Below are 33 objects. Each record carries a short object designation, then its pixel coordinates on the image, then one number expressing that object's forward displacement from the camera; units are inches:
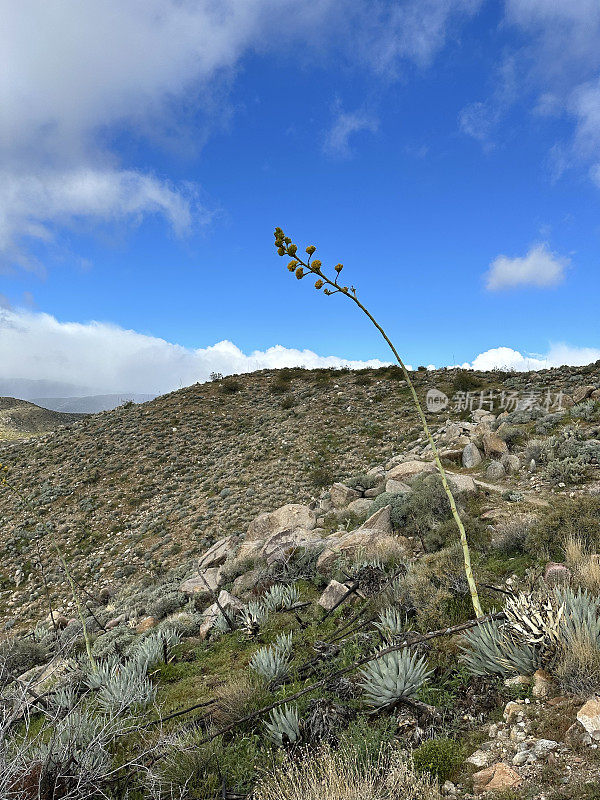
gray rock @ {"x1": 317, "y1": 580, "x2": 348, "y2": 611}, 238.4
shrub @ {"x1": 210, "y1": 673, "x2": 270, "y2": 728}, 154.0
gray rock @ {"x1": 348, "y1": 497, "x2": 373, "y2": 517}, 412.1
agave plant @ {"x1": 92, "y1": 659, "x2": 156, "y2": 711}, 173.8
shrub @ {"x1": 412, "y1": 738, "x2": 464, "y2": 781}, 104.1
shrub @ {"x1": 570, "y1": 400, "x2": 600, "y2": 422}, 439.5
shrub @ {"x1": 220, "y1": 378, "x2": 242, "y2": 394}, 1321.4
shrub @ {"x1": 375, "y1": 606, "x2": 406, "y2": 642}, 166.9
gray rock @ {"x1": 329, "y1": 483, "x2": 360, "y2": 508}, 472.4
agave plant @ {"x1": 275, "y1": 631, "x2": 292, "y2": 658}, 191.1
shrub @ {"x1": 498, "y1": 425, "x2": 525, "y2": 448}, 449.7
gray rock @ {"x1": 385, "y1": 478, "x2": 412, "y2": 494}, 386.5
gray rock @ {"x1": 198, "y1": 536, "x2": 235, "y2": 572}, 450.9
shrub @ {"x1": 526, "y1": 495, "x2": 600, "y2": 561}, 202.2
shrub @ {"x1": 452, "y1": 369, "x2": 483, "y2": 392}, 1014.4
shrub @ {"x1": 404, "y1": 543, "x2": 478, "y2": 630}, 173.6
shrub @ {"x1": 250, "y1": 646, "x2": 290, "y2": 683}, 174.1
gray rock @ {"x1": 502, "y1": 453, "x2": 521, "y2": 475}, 380.5
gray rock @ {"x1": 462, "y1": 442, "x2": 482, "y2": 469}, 441.4
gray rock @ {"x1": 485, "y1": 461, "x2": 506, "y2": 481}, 377.6
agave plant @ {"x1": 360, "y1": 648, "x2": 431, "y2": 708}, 132.5
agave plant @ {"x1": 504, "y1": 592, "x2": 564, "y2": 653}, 122.6
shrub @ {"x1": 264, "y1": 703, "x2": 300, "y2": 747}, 133.9
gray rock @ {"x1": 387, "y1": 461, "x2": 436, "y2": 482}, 440.8
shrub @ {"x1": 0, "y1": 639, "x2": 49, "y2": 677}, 335.2
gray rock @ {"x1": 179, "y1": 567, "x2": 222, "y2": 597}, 350.0
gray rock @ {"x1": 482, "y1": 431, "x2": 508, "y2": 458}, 440.2
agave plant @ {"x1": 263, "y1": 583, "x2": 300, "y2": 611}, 262.2
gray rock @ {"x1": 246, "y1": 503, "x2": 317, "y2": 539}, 452.3
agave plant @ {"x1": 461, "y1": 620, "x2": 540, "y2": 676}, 126.6
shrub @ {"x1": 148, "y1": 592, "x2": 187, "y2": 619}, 343.3
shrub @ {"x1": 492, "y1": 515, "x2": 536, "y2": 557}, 222.2
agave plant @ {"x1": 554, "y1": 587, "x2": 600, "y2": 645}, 117.4
